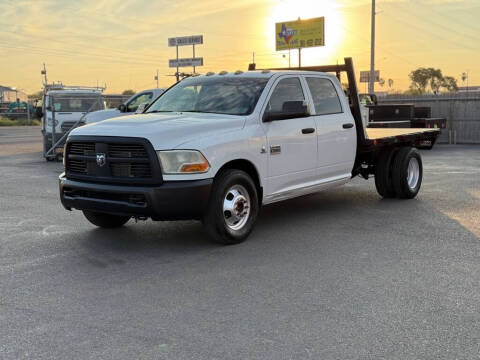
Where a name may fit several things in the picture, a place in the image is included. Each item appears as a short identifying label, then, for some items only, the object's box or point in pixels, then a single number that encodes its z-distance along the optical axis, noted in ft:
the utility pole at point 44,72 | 240.16
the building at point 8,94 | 245.86
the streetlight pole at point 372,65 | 123.13
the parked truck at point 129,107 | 58.80
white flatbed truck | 21.02
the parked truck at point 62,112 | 60.23
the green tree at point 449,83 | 378.24
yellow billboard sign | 218.79
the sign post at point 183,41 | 131.03
